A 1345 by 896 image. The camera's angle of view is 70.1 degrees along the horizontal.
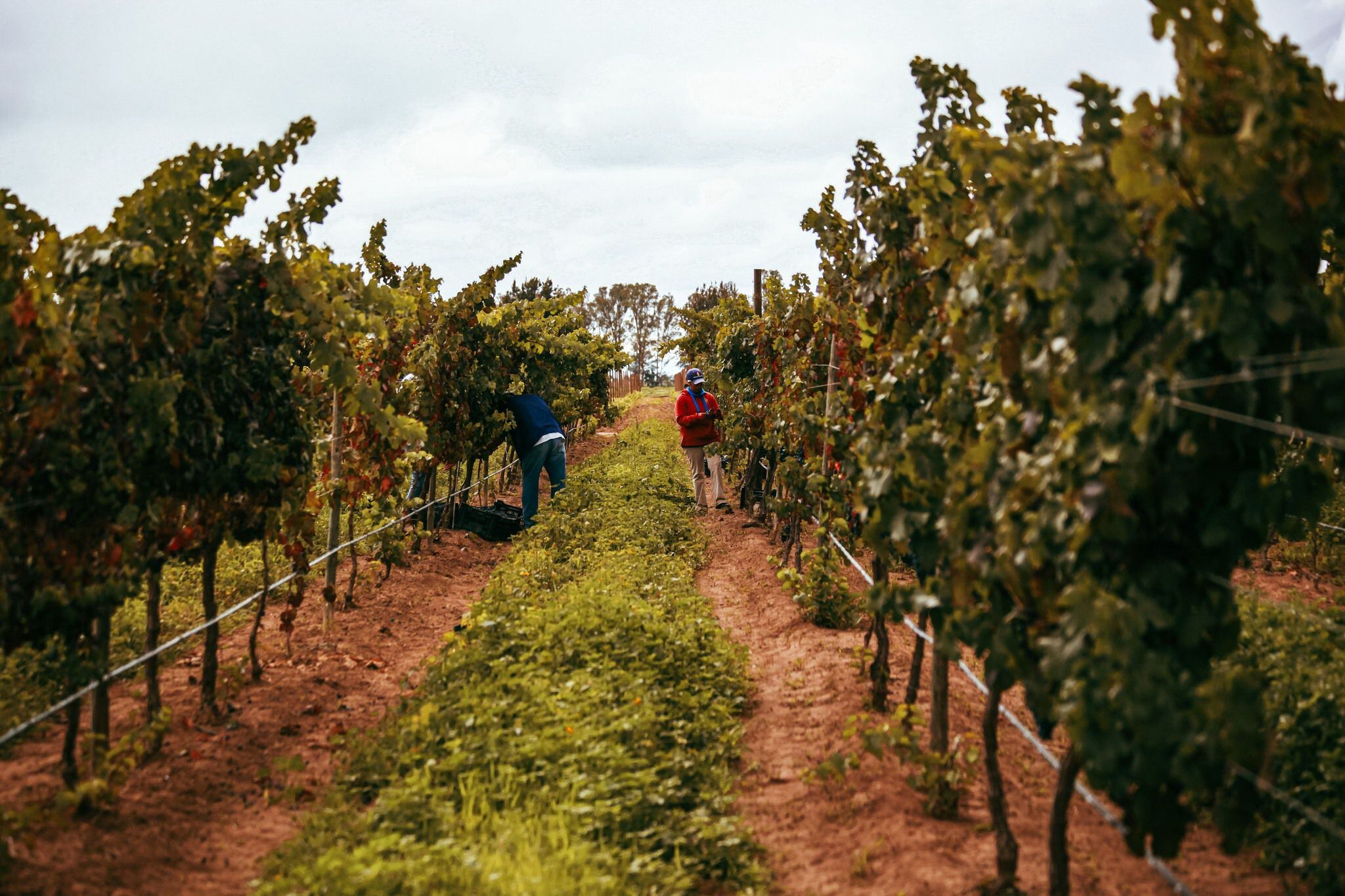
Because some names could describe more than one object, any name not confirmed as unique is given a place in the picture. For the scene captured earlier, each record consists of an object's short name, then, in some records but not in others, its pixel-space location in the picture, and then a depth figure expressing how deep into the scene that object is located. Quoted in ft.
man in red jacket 44.24
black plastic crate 39.29
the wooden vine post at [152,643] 16.88
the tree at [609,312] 291.58
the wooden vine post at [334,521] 25.38
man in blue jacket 38.88
